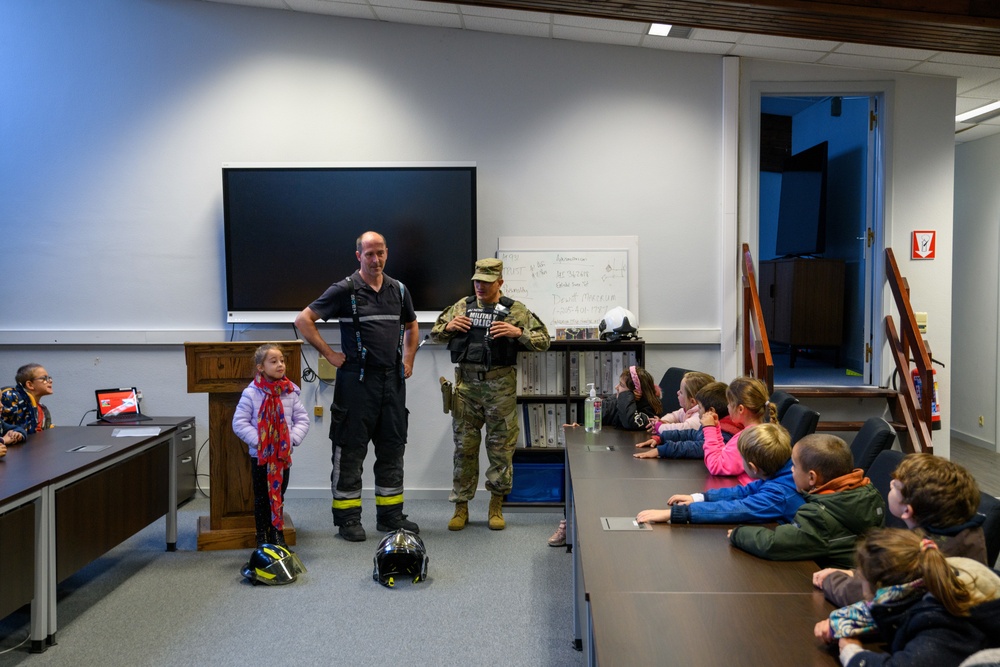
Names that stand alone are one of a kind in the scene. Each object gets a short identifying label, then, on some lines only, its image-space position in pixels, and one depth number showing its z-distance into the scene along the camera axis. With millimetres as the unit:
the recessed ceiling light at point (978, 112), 6602
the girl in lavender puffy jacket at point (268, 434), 4406
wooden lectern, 4633
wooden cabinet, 7406
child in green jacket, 2361
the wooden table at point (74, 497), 3318
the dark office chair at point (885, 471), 2836
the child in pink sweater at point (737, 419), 3490
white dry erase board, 5844
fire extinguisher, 5488
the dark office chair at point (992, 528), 2211
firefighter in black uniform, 4758
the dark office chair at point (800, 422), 3734
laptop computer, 5848
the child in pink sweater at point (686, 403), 4430
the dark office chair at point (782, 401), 4230
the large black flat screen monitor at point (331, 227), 5754
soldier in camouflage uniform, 5105
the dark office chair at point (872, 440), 3244
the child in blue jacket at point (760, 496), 2719
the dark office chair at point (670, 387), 5355
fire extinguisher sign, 5820
